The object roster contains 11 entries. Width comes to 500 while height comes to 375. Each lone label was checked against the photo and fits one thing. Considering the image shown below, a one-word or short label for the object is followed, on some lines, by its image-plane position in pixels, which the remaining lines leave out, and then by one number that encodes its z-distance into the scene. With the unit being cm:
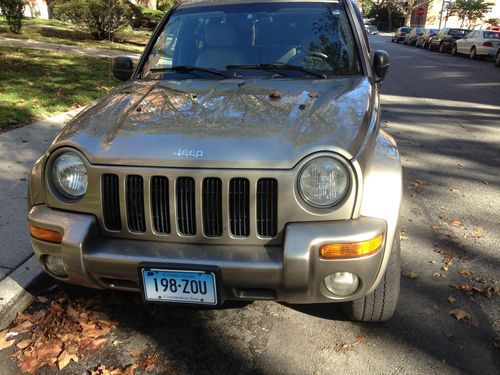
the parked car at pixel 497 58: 1969
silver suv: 226
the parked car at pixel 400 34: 4155
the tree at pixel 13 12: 1434
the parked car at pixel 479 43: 2206
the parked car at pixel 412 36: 3625
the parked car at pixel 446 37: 2796
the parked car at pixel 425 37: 3268
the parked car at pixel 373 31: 5916
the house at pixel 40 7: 2602
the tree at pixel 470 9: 5209
